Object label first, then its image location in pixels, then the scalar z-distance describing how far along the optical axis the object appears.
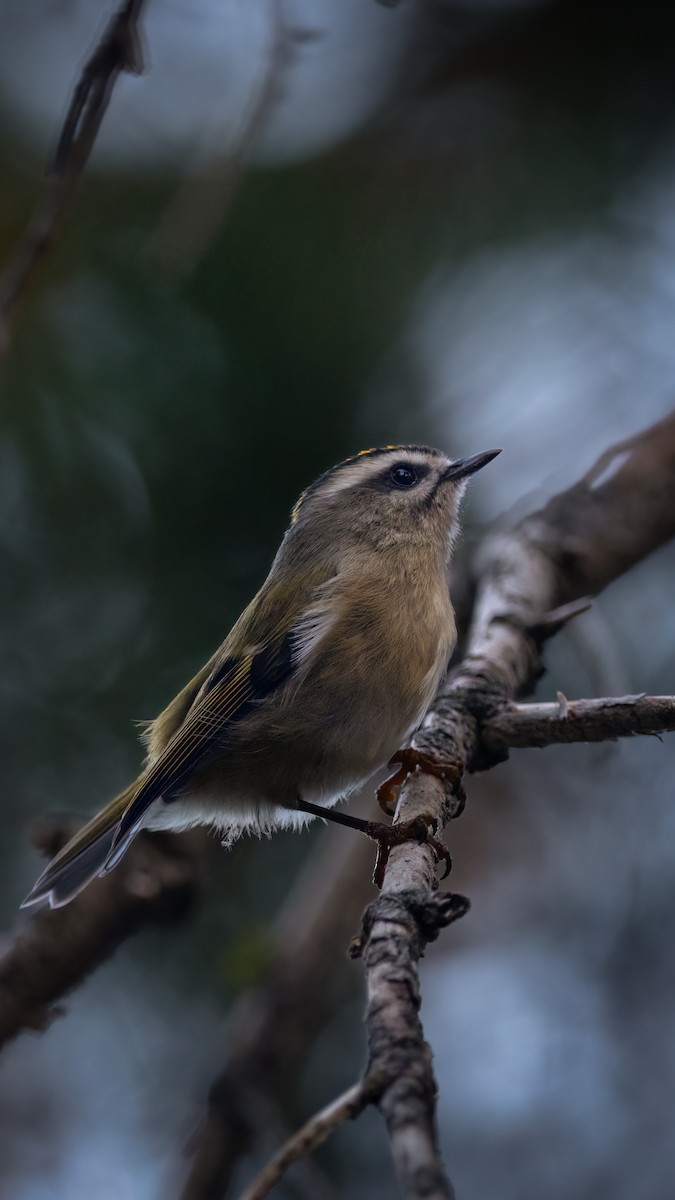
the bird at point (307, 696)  2.64
